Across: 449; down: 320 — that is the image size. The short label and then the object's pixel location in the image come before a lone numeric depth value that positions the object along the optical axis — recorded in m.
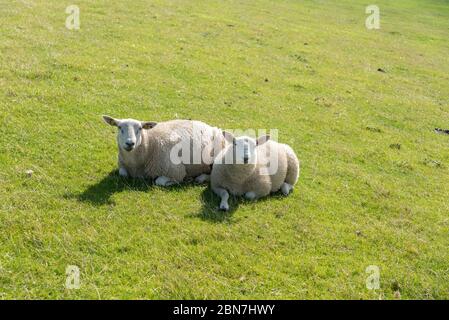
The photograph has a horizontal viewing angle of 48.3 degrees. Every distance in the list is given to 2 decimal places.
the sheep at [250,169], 8.98
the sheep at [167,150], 9.34
